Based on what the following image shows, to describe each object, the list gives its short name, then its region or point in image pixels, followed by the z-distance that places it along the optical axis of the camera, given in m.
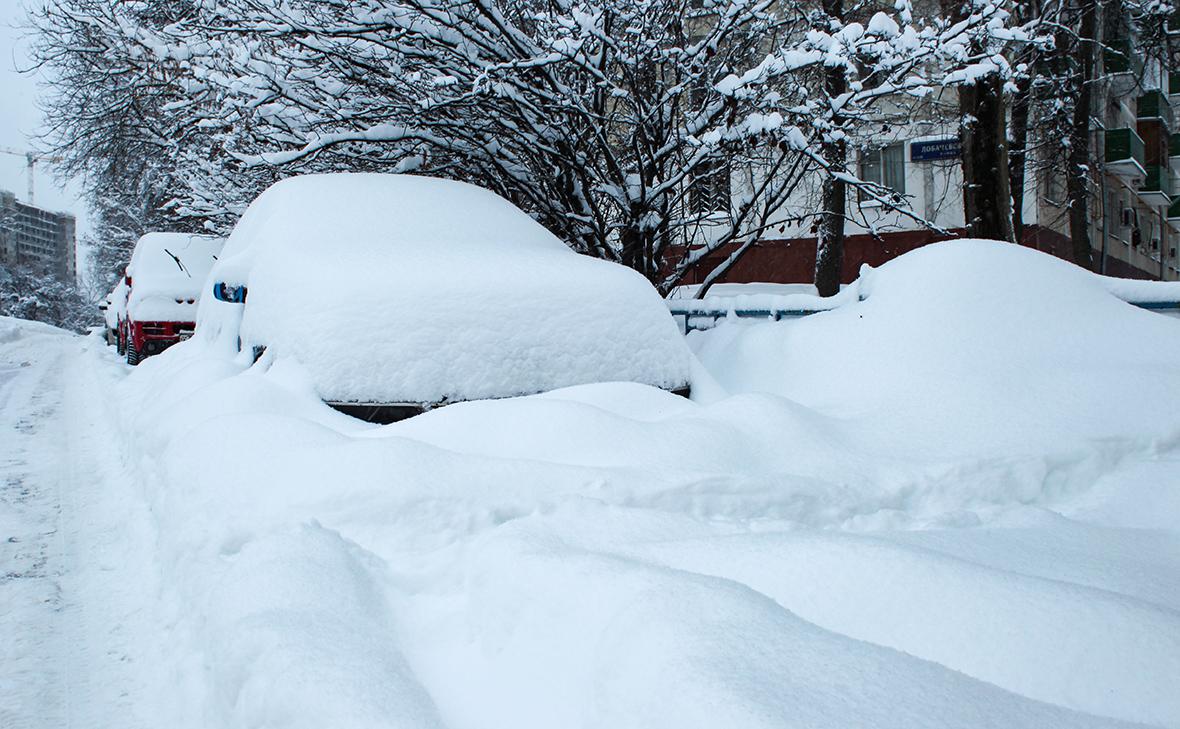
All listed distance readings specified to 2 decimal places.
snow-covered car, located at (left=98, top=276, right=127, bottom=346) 14.93
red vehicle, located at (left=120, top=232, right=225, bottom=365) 12.08
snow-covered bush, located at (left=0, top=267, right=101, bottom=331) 50.38
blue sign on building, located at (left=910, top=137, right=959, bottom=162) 14.77
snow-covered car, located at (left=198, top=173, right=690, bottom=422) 4.28
